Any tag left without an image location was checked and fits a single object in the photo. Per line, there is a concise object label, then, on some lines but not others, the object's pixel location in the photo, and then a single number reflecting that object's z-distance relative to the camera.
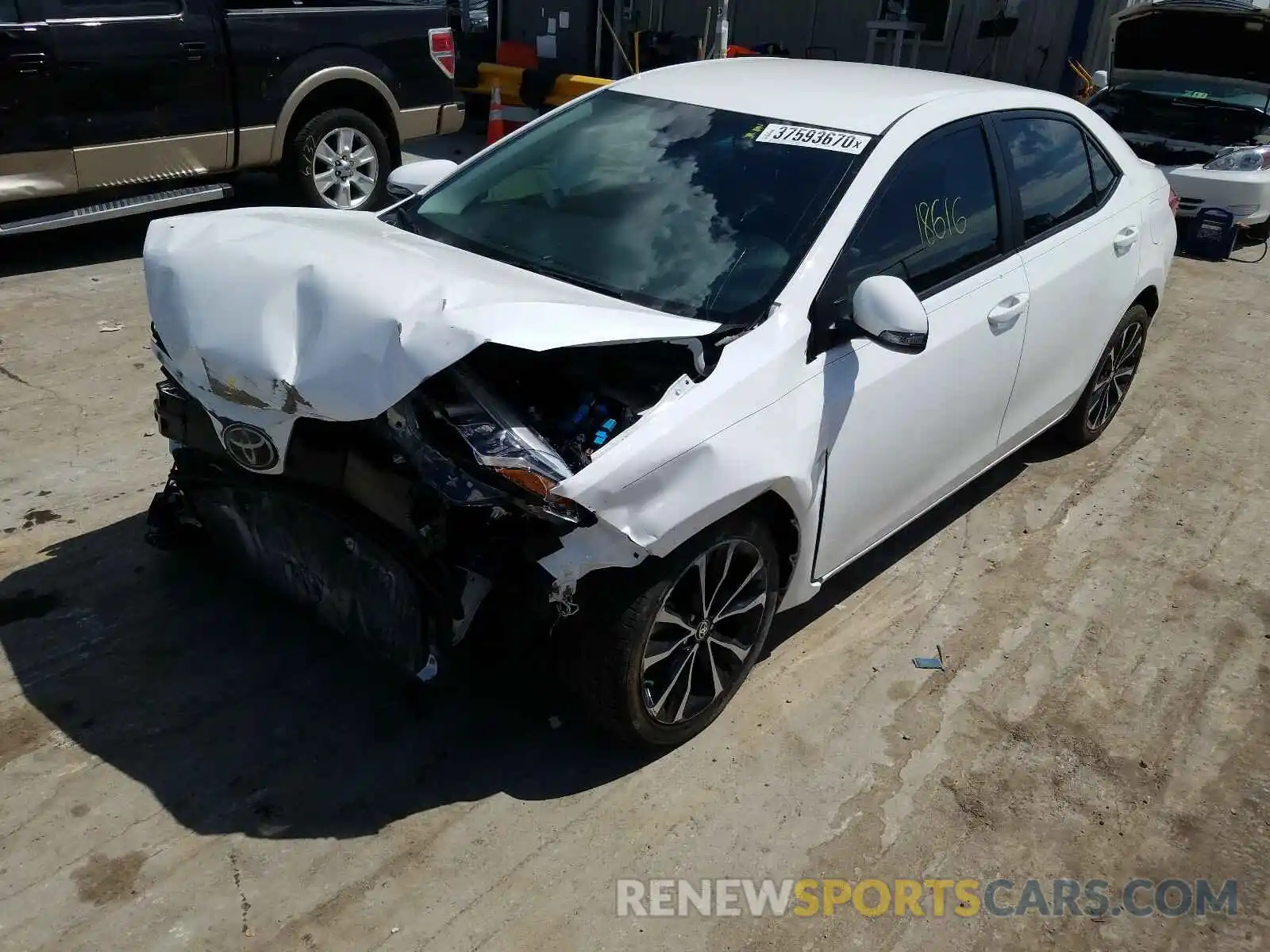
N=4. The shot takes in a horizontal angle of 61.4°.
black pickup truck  6.47
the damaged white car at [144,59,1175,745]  2.72
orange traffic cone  8.43
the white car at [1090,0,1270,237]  9.04
